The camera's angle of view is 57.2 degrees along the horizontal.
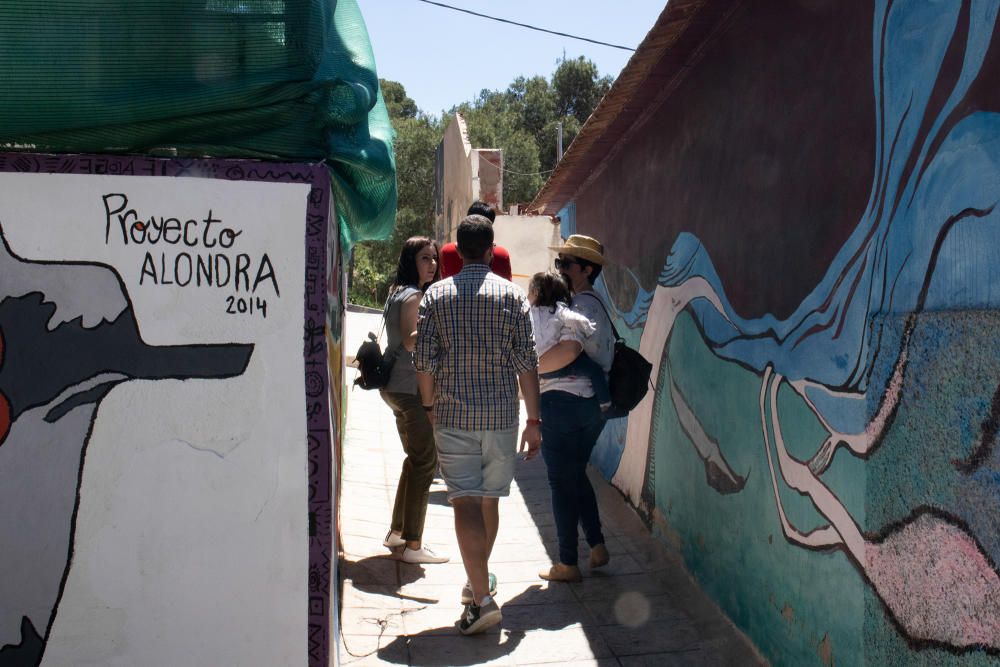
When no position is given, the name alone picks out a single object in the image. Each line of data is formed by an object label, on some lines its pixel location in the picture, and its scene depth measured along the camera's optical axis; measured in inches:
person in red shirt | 225.1
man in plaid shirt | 167.5
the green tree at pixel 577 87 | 2015.3
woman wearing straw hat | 194.5
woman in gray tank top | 197.9
